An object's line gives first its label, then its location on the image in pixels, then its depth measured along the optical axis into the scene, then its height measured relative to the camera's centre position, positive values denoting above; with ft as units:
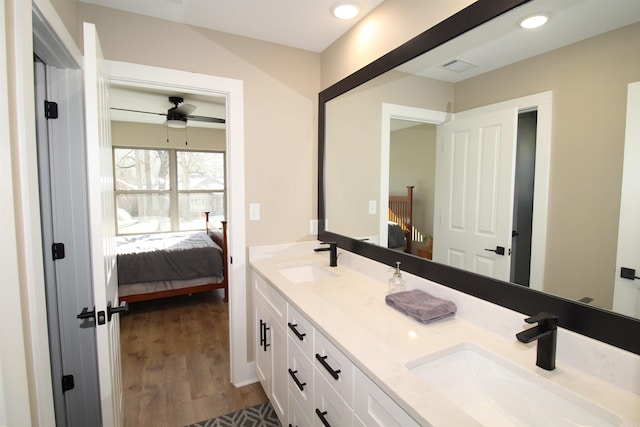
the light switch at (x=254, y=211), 7.26 -0.49
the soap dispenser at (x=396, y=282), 4.92 -1.45
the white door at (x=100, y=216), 4.02 -0.36
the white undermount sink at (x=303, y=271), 6.98 -1.82
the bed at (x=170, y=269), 11.39 -2.99
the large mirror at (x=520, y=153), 2.93 +0.48
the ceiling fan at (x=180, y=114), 13.25 +3.43
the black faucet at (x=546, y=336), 2.97 -1.36
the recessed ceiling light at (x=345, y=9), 5.63 +3.34
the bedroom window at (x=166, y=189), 18.70 +0.07
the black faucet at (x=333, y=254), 6.89 -1.42
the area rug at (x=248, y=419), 6.18 -4.62
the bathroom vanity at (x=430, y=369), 2.68 -1.74
